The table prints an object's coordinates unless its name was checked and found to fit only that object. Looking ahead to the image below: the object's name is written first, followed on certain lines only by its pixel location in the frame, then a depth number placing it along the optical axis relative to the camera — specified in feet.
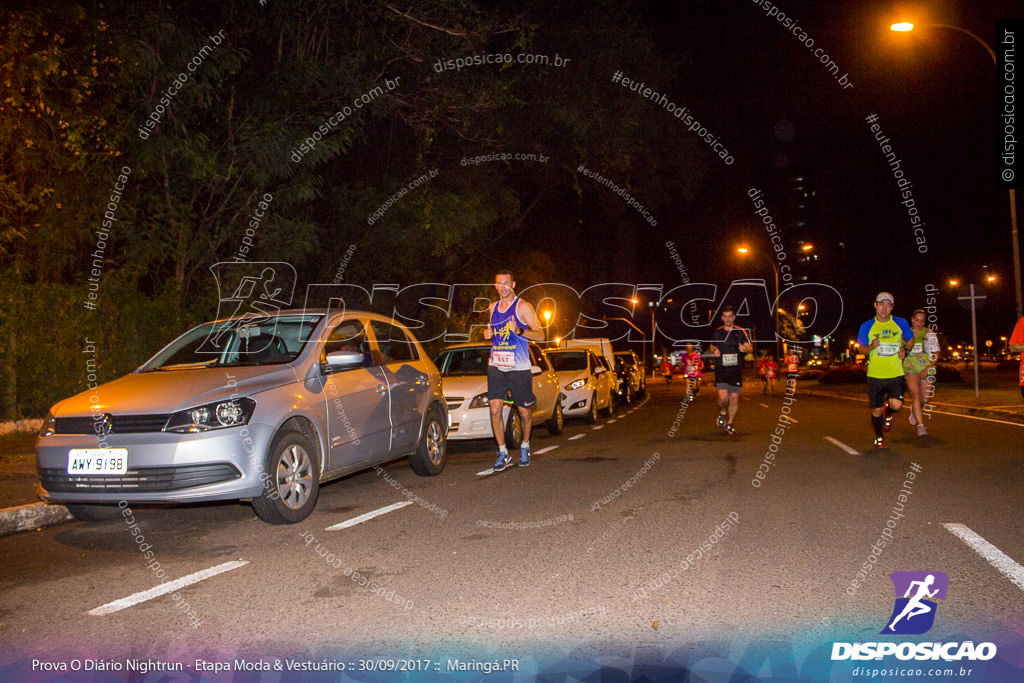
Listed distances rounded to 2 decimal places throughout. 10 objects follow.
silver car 20.39
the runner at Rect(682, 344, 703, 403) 90.34
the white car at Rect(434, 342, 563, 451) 38.78
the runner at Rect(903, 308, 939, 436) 41.93
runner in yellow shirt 37.06
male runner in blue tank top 31.91
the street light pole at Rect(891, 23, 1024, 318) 57.94
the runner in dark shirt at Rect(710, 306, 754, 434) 45.39
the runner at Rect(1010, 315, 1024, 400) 30.55
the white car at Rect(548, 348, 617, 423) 55.83
